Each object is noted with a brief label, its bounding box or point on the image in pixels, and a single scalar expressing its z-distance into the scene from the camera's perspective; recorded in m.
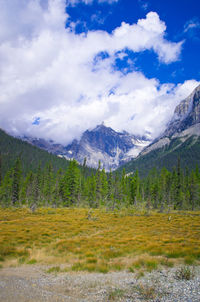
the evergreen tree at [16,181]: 58.92
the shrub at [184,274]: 8.91
